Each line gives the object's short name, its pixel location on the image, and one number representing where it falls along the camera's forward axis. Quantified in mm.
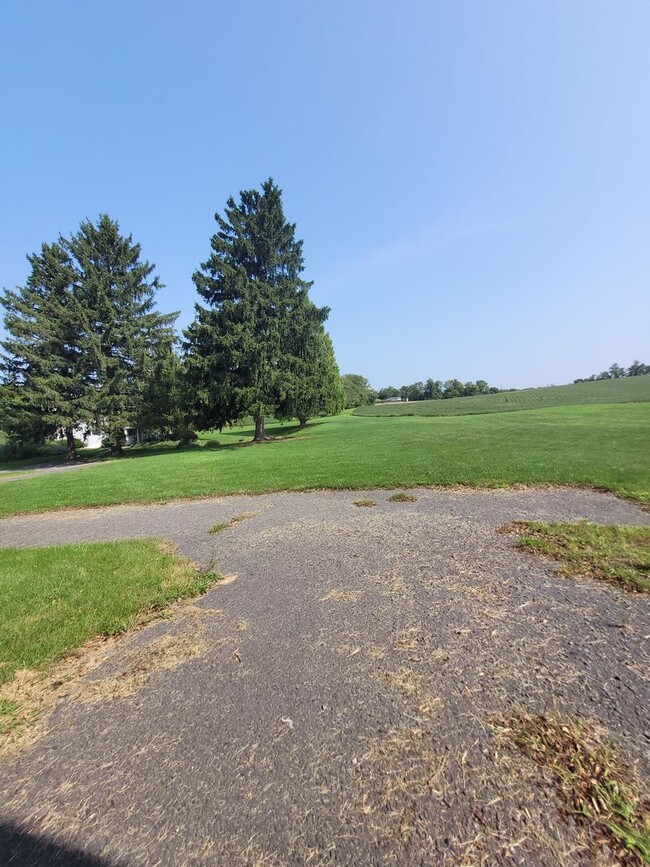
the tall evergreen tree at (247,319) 23609
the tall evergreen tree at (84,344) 26250
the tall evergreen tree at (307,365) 25250
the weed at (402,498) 7733
